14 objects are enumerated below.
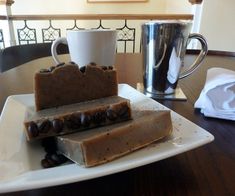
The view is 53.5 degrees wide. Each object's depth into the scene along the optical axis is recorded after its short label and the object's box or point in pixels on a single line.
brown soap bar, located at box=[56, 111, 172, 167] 0.25
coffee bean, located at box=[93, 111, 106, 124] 0.30
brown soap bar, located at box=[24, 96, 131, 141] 0.28
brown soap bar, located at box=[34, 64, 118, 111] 0.35
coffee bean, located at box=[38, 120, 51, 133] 0.28
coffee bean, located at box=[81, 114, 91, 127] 0.30
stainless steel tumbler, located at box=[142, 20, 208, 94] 0.50
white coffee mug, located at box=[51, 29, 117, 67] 0.56
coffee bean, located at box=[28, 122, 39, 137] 0.28
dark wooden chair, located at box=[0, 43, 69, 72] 1.02
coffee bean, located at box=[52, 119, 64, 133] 0.28
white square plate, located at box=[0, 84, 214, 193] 0.22
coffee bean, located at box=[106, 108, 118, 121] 0.31
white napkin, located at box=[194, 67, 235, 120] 0.42
